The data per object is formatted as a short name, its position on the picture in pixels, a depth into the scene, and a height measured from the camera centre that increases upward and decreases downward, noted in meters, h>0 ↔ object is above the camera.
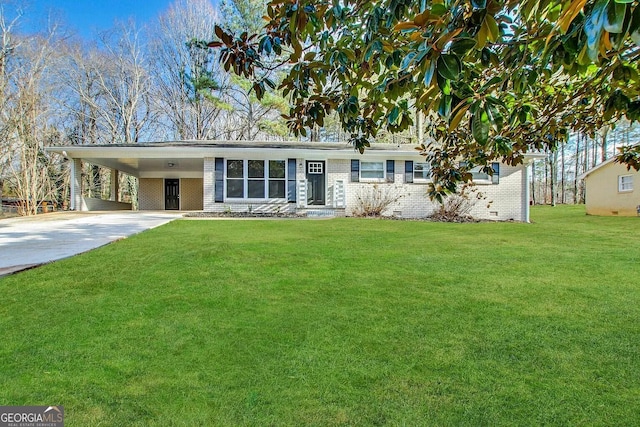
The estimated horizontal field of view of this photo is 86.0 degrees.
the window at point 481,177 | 14.26 +1.28
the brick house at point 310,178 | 13.56 +1.23
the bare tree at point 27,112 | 14.20 +4.25
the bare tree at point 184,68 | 23.53 +9.76
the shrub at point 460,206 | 13.55 +0.07
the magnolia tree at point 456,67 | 1.20 +0.74
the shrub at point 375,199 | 13.84 +0.36
